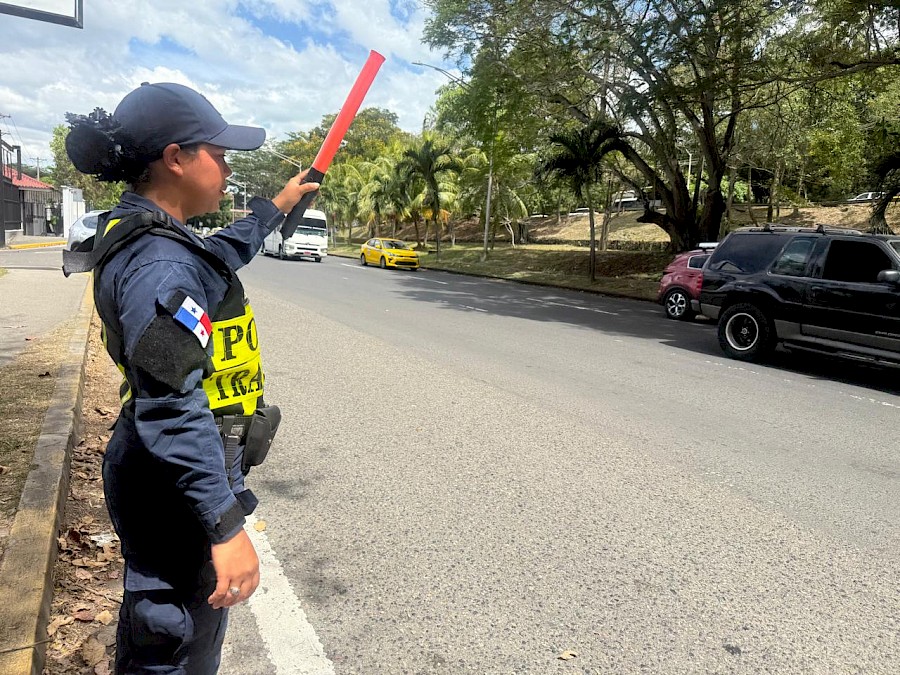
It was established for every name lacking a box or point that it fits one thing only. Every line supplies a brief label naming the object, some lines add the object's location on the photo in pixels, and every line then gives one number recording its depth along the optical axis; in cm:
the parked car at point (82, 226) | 1661
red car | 1432
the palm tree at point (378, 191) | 4081
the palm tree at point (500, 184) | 3372
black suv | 810
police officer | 146
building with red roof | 3569
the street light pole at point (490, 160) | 2156
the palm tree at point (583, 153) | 2092
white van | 2995
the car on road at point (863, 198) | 3803
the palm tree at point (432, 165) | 3397
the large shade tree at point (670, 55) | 1421
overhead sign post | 496
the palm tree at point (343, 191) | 5094
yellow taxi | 2905
